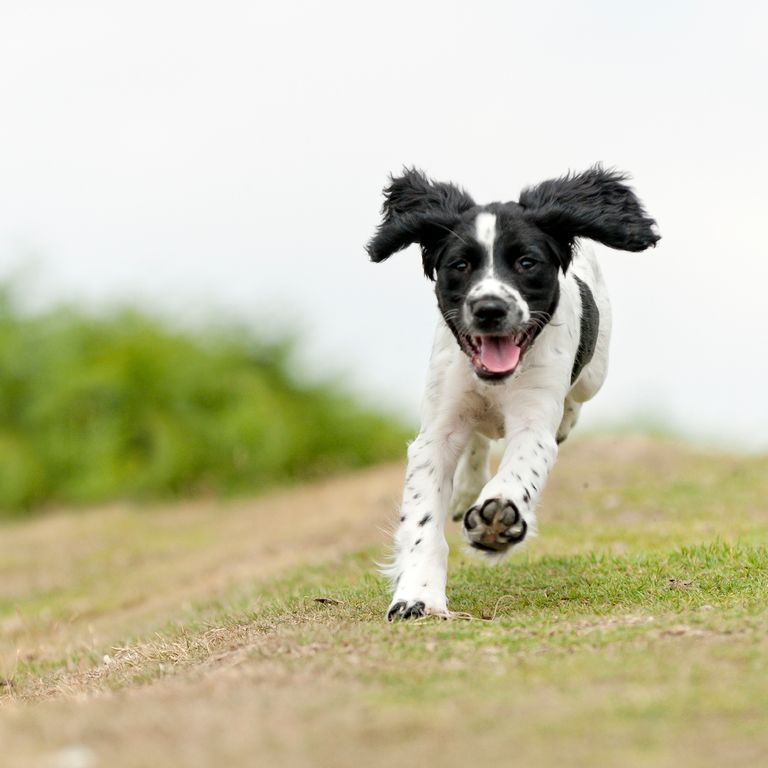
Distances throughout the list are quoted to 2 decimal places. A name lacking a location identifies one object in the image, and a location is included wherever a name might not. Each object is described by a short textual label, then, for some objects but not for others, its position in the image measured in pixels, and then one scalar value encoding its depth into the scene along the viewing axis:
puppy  11.87
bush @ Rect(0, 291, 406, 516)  39.09
